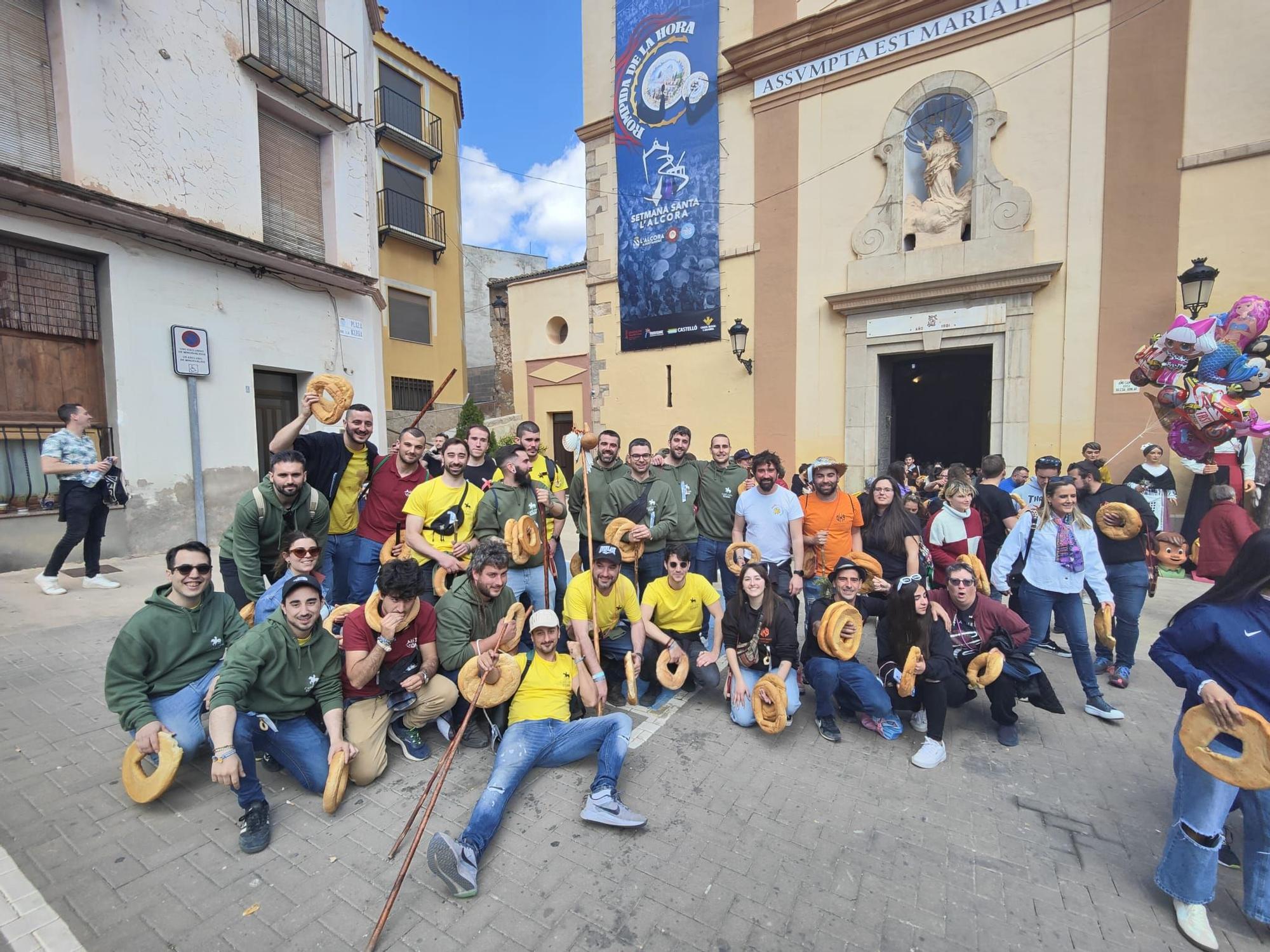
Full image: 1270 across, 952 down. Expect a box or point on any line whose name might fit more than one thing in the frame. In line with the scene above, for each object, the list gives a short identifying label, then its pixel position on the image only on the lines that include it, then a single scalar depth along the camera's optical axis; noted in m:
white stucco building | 7.46
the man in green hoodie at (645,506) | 5.34
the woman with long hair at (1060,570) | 4.36
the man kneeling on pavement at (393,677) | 3.44
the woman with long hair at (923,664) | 3.87
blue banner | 12.54
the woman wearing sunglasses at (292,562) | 3.57
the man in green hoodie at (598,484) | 5.71
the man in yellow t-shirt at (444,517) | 4.59
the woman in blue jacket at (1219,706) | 2.39
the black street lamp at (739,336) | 11.72
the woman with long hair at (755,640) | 4.20
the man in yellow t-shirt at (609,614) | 4.34
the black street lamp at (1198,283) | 7.68
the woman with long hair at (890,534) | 5.07
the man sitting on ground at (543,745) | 2.70
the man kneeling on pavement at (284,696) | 3.00
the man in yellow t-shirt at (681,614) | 4.57
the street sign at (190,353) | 8.62
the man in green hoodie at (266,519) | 3.91
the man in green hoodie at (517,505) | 4.80
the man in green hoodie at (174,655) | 3.14
